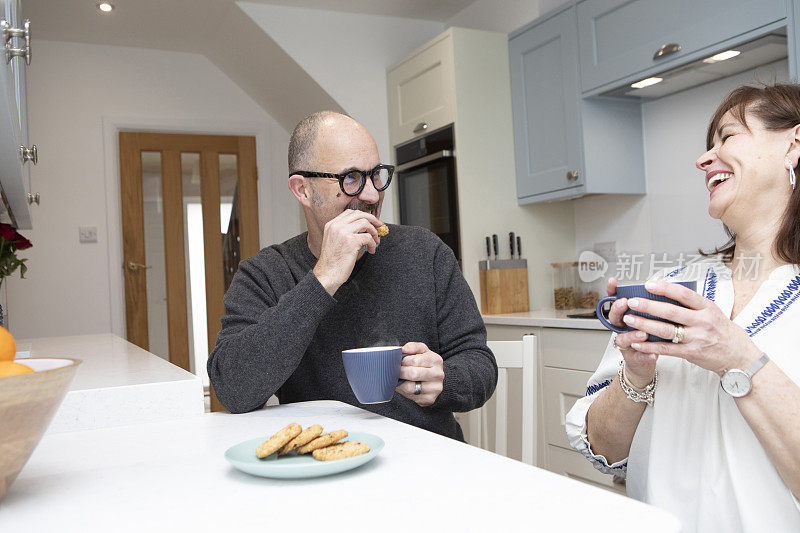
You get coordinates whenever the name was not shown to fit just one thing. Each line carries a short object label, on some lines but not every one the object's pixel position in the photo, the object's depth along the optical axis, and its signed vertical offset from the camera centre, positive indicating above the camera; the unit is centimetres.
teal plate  66 -19
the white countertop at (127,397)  103 -17
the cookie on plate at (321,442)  74 -18
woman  84 -16
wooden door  425 +37
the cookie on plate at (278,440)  71 -17
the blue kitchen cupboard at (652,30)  210 +79
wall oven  325 +44
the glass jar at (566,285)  314 -9
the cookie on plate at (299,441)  75 -18
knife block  316 -8
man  127 -2
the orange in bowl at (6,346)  61 -5
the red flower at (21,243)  200 +14
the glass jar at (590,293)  306 -13
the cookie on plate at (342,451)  70 -18
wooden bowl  54 -10
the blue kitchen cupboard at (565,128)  286 +59
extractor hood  216 +67
